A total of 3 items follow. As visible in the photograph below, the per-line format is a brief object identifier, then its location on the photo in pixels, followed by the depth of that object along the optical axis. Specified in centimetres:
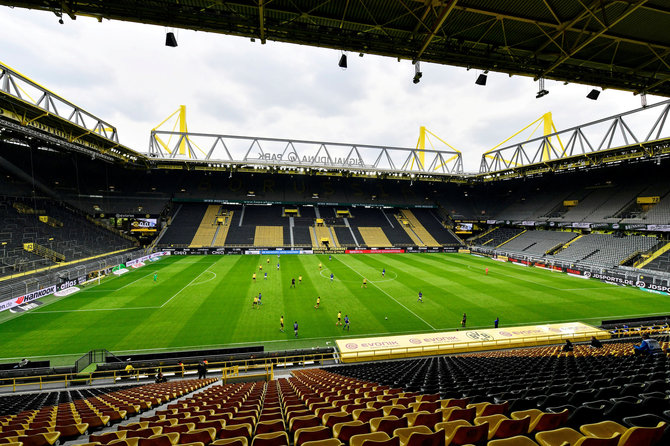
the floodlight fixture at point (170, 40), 1022
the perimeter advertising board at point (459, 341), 1583
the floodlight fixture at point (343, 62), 1152
